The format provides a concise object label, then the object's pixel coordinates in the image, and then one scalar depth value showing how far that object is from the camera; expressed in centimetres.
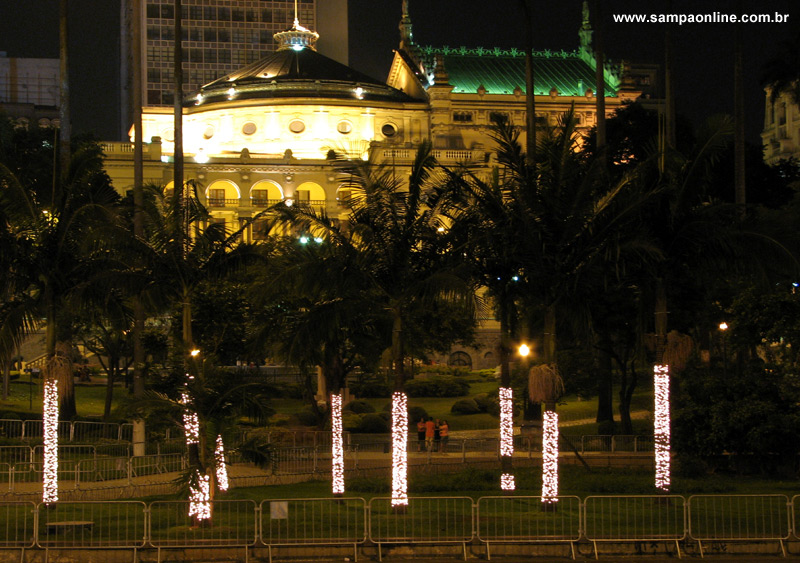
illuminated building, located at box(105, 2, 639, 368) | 10681
